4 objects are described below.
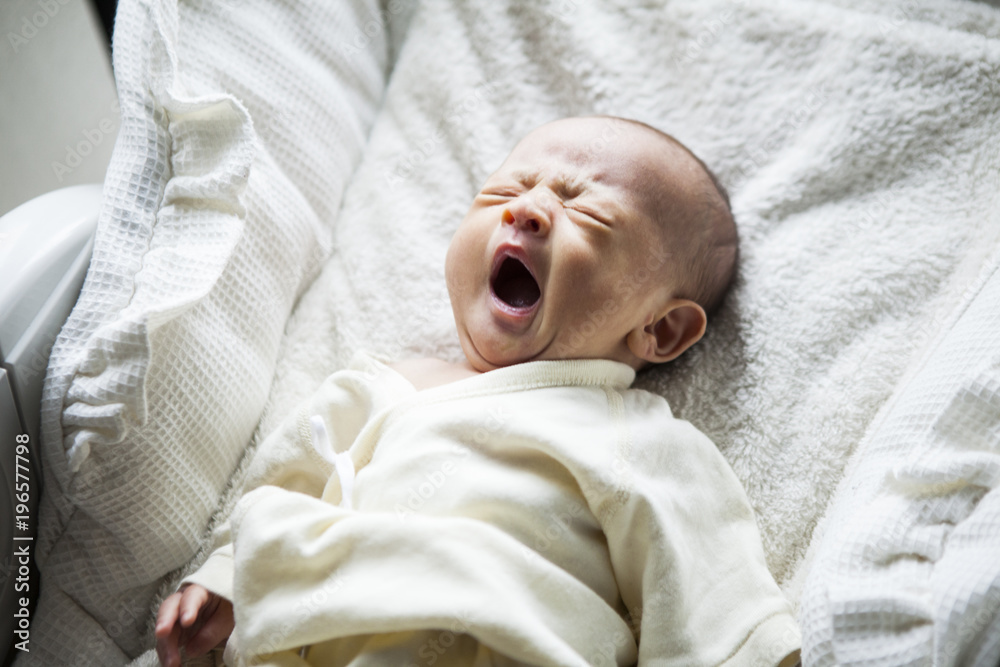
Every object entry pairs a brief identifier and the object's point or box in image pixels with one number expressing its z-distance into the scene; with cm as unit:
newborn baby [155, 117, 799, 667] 55
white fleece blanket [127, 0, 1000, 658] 63
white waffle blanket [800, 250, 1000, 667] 51
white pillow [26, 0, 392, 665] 57
